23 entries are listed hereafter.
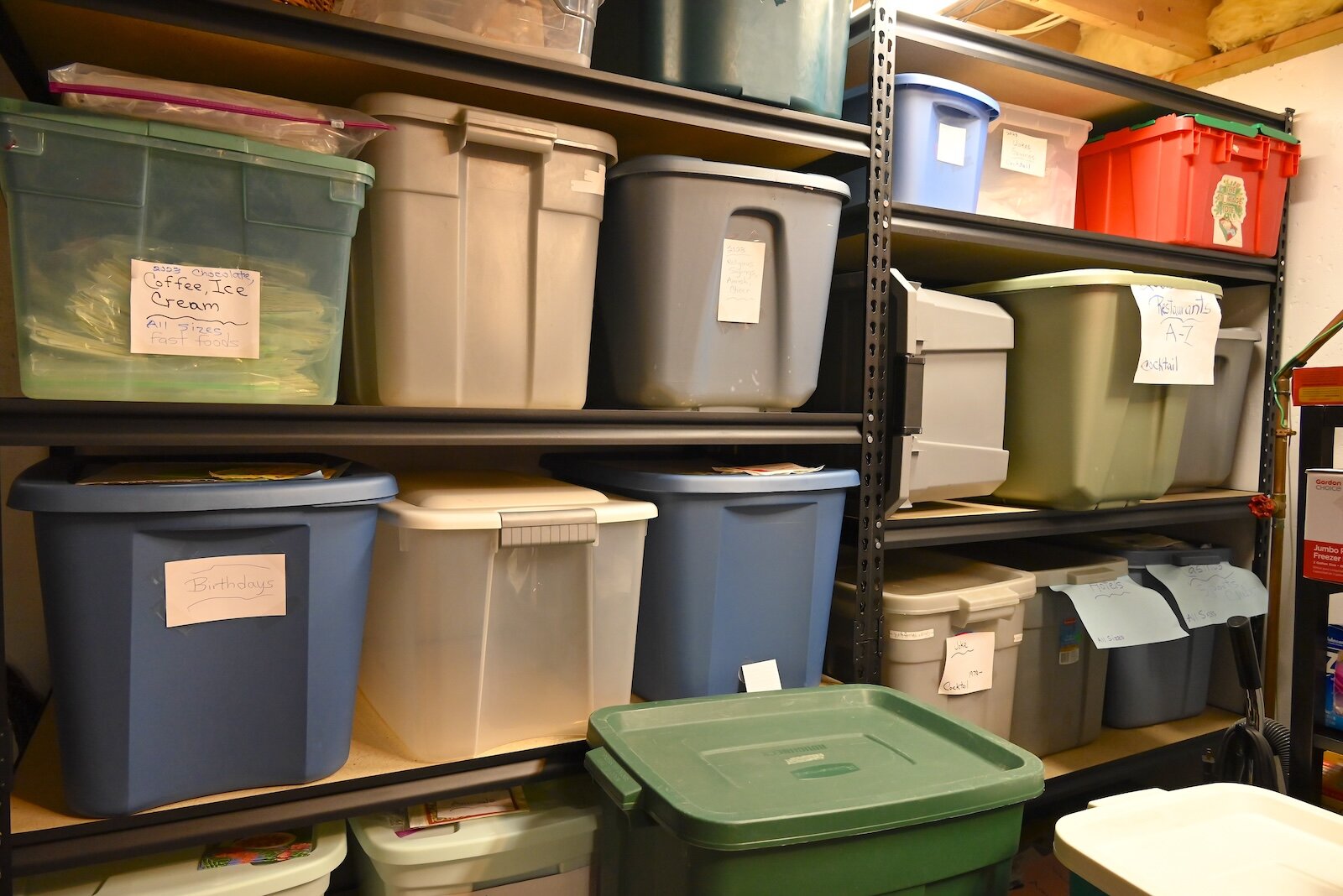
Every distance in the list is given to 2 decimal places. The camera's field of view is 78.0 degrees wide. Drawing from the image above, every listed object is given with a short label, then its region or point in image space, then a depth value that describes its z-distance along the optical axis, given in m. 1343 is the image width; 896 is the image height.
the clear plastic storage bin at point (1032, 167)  1.95
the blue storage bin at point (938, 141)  1.71
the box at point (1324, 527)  1.49
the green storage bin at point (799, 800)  1.07
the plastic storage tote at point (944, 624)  1.73
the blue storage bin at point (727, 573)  1.52
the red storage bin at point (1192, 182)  2.06
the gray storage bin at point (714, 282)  1.46
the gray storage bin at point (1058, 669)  1.95
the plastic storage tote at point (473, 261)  1.25
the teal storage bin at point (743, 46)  1.47
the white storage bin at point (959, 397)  1.77
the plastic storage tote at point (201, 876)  1.15
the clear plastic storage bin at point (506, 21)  1.24
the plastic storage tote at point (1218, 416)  2.24
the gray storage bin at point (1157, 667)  2.17
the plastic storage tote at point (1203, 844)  1.11
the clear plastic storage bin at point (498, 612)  1.29
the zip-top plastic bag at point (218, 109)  1.03
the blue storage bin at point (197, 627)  1.06
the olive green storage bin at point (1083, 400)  1.84
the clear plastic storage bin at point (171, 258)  1.03
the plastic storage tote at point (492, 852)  1.28
